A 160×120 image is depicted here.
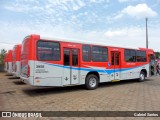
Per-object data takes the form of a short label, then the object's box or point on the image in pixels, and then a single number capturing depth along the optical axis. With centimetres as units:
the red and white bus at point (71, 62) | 613
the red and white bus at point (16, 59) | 988
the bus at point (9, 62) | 1257
